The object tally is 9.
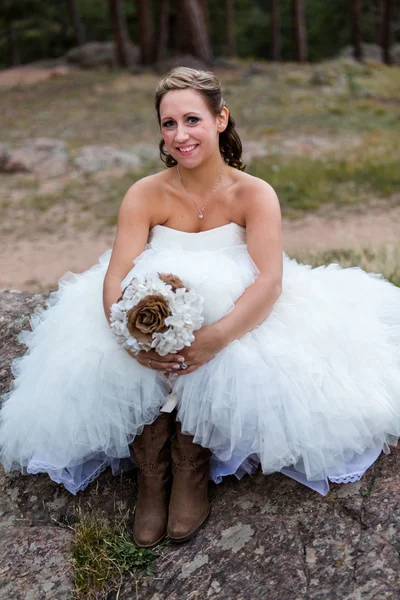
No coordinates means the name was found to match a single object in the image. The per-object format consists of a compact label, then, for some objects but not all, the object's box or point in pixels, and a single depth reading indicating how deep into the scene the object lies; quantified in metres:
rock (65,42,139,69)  22.64
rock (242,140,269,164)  10.50
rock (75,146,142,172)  10.52
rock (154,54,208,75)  18.09
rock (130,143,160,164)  10.72
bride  2.40
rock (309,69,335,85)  16.77
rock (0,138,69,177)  10.54
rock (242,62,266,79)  18.16
